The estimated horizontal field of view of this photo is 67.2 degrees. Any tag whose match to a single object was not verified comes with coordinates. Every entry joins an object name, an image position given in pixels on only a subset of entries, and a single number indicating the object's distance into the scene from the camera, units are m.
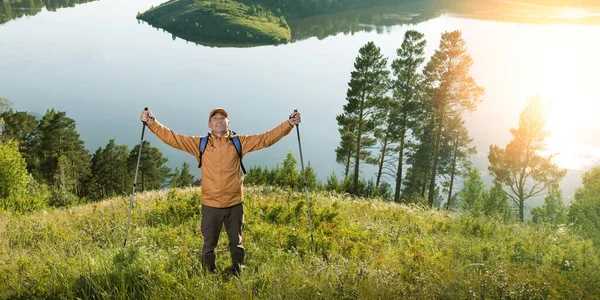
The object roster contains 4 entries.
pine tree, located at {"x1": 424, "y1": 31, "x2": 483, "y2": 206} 36.03
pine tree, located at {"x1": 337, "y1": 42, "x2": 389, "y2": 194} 39.22
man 6.82
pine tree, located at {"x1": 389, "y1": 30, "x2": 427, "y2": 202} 39.94
